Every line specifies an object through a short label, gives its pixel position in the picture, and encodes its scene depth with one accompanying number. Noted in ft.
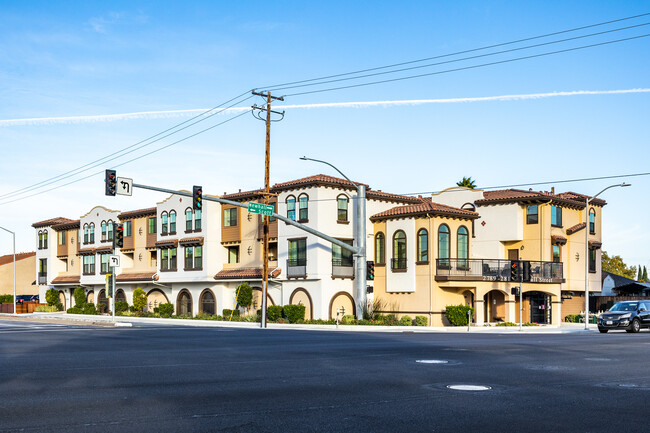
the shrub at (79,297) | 224.82
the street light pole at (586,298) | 133.28
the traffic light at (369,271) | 130.52
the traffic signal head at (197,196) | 100.57
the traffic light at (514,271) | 127.65
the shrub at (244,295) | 167.02
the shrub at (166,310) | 190.29
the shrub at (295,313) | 152.66
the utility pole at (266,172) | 129.80
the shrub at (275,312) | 155.63
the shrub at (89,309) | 214.03
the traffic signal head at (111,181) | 92.17
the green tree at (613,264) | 306.55
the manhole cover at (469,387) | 39.06
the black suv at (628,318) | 116.57
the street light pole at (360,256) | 135.54
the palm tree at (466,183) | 231.50
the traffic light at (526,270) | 152.15
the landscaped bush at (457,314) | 146.10
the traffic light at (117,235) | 121.80
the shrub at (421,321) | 147.54
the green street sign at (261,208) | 113.08
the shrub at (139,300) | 197.88
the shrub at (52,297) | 236.61
